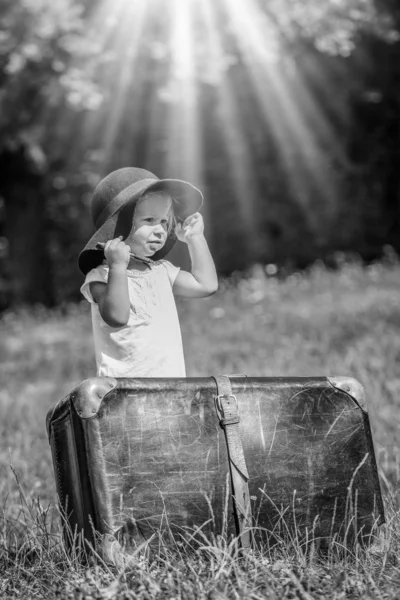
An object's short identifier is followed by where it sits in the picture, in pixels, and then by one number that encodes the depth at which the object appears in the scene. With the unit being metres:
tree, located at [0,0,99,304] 10.73
